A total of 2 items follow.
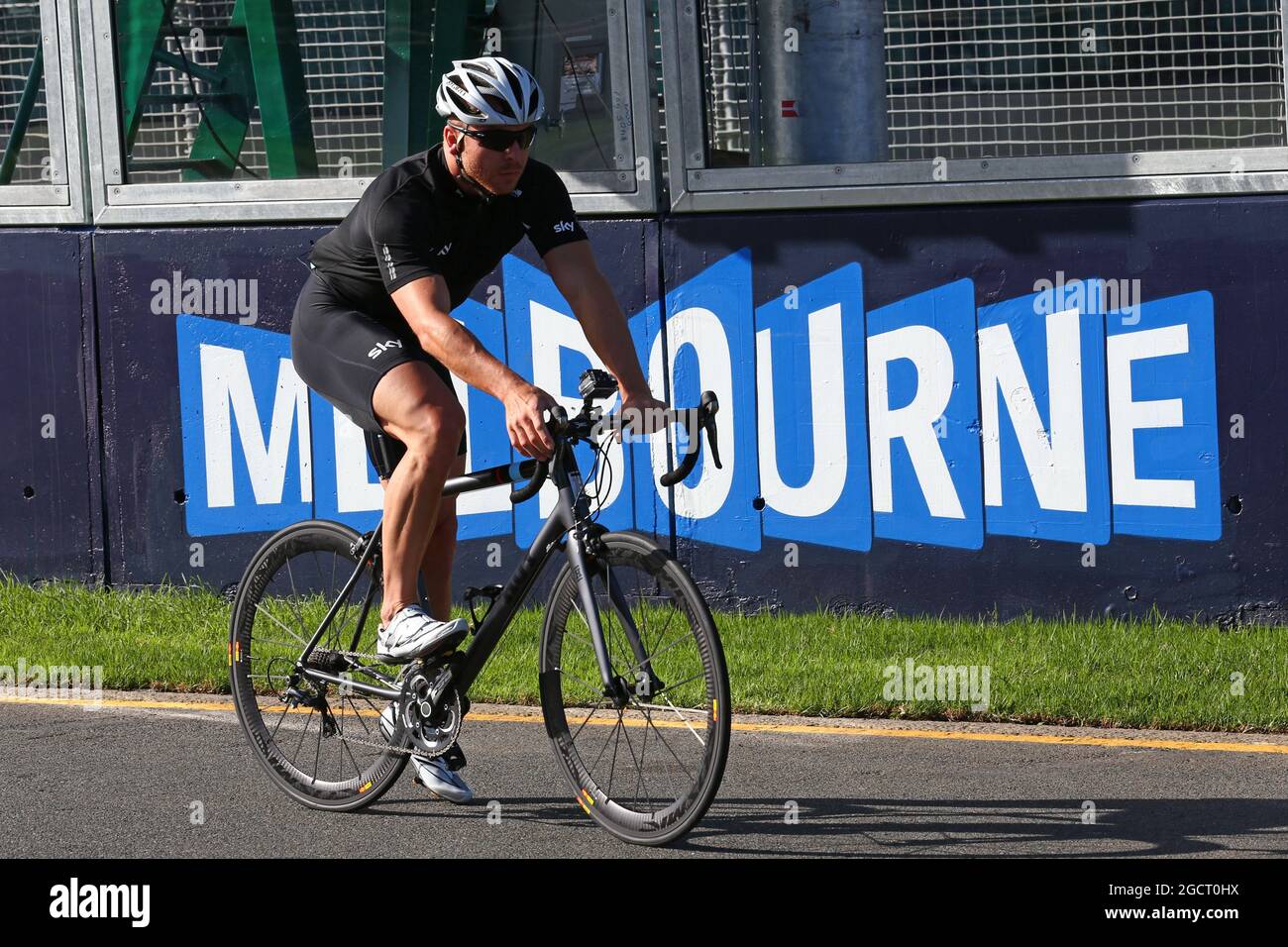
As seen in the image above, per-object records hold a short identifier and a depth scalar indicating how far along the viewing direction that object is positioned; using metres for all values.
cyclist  9.80
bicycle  9.42
